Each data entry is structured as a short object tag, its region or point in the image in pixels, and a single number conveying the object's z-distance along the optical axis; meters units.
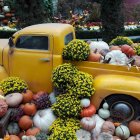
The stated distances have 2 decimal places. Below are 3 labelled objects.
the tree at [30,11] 11.33
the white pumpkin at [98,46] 6.44
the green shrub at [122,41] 7.05
